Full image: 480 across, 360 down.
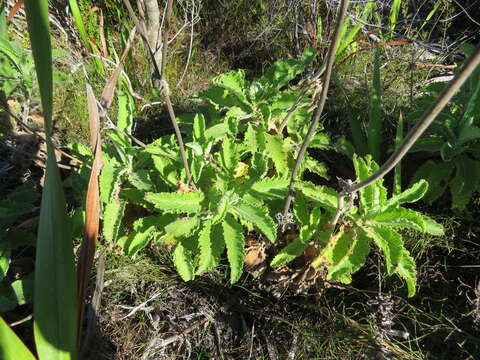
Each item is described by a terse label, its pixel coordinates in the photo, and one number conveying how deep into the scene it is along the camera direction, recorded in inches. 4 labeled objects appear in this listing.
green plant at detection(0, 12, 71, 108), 69.4
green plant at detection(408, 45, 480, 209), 61.3
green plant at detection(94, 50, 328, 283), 54.2
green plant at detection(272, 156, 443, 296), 51.7
